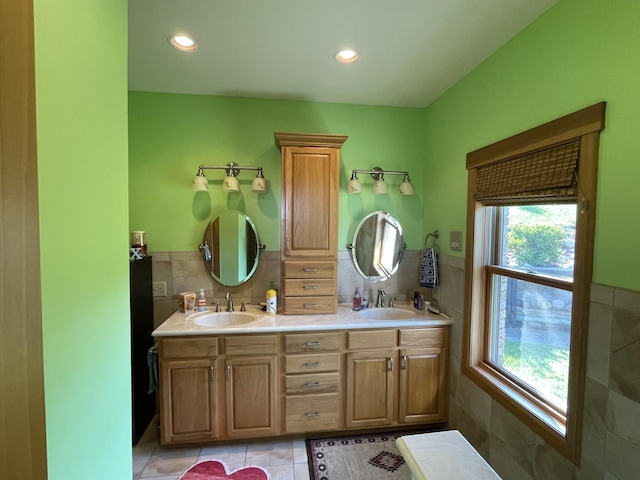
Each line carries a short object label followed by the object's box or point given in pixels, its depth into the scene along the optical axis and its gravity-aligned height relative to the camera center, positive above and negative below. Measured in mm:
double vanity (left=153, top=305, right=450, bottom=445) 1963 -1070
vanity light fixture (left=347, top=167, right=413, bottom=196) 2480 +399
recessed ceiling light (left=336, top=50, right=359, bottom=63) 1791 +1108
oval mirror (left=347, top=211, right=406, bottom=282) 2635 -165
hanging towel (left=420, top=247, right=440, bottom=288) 2367 -343
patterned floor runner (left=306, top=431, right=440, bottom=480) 1828 -1581
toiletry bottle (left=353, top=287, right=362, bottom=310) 2459 -640
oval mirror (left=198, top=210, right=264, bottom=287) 2459 -187
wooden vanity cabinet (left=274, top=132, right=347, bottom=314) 2205 +40
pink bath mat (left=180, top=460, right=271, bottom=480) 1795 -1585
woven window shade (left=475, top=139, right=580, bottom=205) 1308 +279
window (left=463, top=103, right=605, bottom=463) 1261 -225
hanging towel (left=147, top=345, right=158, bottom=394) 2111 -1052
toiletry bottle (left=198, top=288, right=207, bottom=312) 2371 -639
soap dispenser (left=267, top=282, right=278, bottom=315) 2291 -607
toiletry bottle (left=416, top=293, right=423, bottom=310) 2496 -637
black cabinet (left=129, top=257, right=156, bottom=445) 2029 -866
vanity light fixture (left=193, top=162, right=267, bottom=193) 2282 +380
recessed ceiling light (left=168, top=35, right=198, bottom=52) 1670 +1102
